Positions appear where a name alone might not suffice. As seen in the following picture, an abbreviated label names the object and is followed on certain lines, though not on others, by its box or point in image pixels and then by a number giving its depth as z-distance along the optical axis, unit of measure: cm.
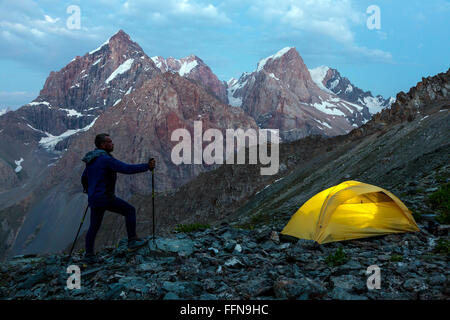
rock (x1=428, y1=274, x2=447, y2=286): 580
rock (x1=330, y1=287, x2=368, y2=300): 557
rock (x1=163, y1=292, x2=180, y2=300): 584
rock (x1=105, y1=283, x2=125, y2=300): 611
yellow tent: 939
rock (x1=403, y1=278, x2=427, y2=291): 573
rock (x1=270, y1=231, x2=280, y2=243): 967
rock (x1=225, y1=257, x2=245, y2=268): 747
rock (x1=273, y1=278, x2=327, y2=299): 571
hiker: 777
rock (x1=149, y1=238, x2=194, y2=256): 833
